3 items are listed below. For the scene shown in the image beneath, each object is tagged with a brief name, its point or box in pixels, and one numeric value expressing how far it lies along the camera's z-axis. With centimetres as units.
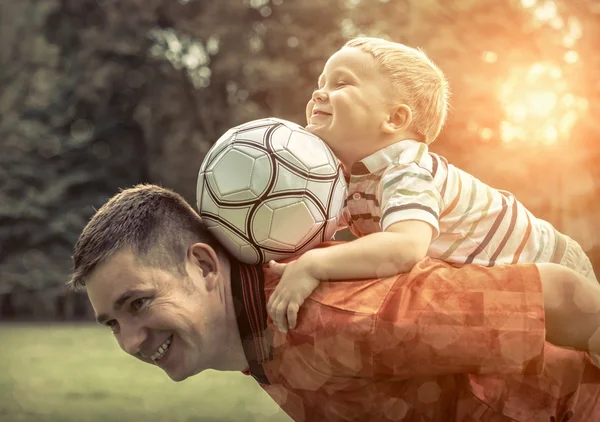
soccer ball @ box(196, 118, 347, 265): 280
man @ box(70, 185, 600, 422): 249
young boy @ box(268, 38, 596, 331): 292
